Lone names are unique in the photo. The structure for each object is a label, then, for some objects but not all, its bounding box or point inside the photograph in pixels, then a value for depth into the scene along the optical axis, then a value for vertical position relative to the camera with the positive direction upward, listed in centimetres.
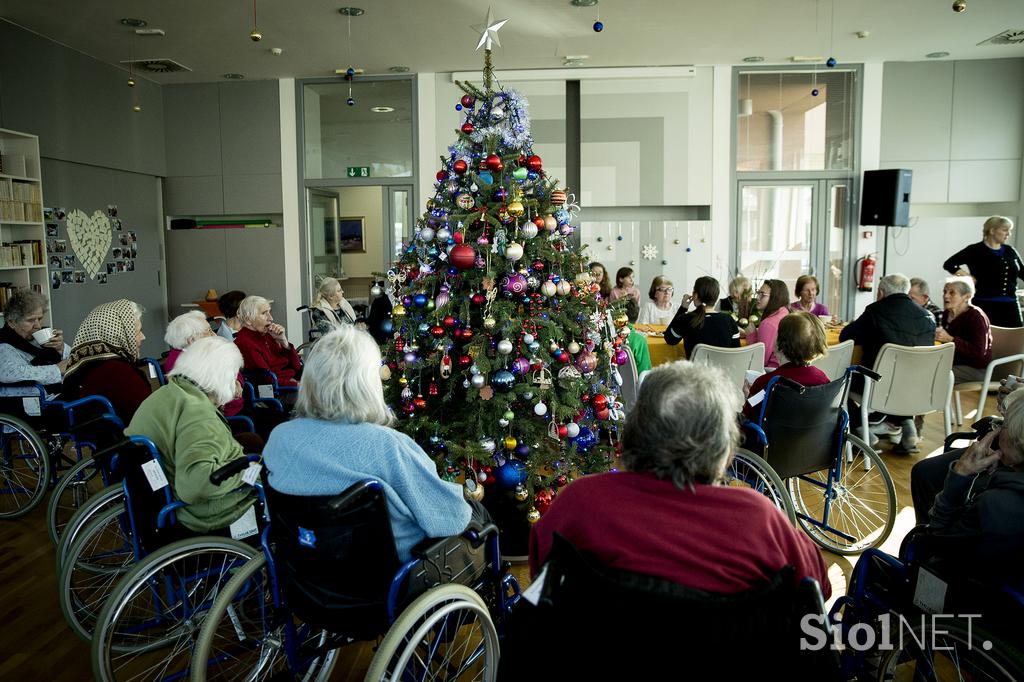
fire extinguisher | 870 -18
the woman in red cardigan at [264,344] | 477 -55
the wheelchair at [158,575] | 217 -100
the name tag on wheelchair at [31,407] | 421 -82
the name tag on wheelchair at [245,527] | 254 -90
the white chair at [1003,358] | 520 -71
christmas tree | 315 -30
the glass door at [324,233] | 933 +33
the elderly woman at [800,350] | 339 -41
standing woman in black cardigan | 688 -13
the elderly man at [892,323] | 475 -42
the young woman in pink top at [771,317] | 498 -40
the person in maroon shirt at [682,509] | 141 -49
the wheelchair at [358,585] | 188 -88
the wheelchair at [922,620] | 166 -87
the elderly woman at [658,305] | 671 -43
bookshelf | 665 +40
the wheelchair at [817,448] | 328 -85
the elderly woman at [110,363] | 345 -47
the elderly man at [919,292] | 554 -25
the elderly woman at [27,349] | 423 -51
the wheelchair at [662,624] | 131 -66
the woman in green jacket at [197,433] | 247 -58
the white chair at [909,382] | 454 -76
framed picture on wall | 972 +32
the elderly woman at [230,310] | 553 -38
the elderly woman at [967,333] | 518 -52
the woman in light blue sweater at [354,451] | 195 -50
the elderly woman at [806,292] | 605 -28
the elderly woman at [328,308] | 611 -41
